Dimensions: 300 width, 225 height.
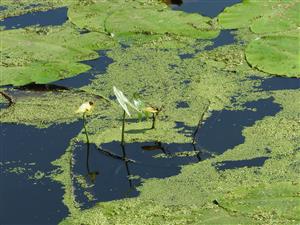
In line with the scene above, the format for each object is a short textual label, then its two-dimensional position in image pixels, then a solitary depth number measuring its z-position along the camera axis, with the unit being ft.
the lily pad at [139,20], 24.43
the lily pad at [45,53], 21.57
